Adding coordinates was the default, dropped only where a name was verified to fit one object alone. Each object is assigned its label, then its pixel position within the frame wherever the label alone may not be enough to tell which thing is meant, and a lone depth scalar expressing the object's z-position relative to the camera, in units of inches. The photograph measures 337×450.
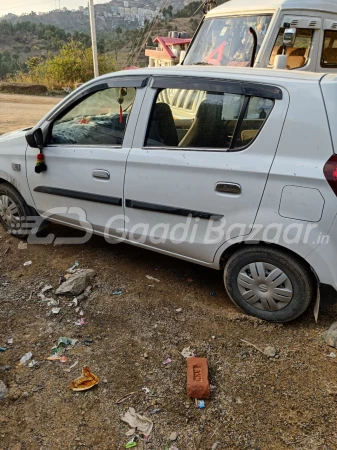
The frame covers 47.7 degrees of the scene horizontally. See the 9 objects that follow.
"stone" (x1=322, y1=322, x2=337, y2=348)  103.8
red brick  88.5
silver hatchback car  95.0
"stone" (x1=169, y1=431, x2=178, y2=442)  80.2
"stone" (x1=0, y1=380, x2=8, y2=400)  90.0
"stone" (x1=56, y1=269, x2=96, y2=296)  126.6
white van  229.8
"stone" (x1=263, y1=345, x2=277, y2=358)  101.3
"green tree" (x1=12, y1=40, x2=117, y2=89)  731.4
